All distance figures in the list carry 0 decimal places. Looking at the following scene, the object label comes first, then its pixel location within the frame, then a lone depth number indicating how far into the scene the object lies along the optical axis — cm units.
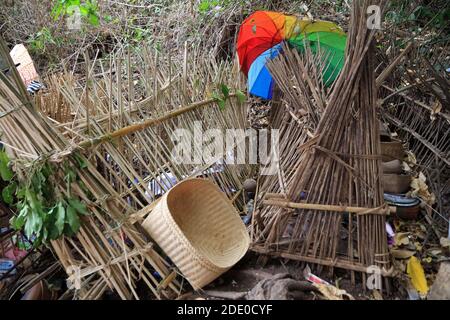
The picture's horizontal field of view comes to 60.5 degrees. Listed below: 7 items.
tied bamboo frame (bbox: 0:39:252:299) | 175
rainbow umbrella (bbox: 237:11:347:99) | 306
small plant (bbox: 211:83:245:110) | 296
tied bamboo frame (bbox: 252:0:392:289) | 187
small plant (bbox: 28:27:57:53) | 515
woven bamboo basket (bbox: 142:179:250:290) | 199
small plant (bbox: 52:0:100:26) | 447
